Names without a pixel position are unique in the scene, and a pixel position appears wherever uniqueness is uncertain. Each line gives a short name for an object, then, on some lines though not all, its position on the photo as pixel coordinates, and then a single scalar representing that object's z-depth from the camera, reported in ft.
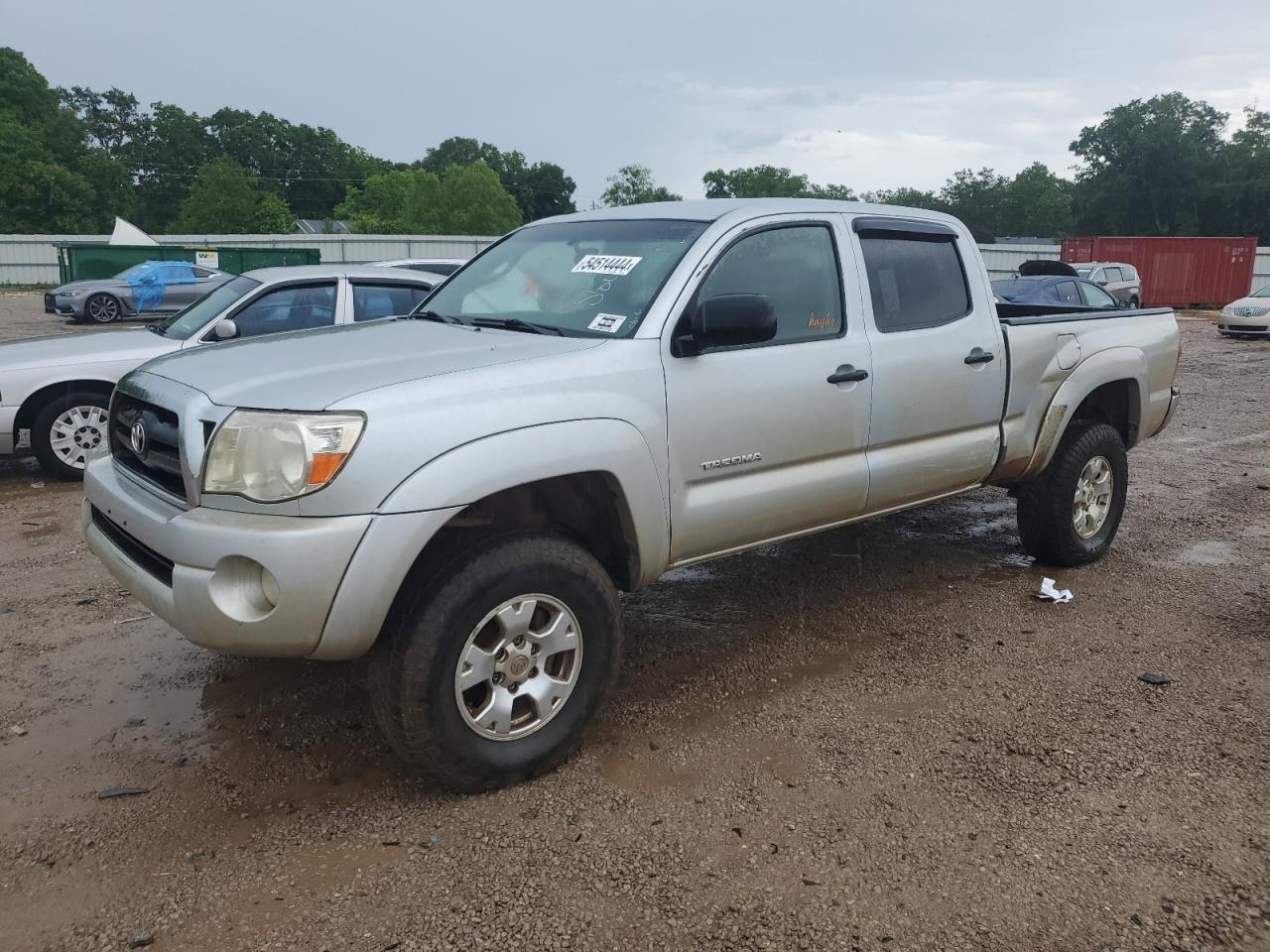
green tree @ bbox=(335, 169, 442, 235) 243.60
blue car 57.26
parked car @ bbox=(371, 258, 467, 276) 43.11
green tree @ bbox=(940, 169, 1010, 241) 298.35
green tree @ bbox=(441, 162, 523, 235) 238.89
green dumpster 75.05
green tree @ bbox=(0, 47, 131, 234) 177.88
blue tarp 67.92
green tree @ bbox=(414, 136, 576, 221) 341.82
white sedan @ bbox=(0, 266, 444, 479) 22.59
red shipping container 100.68
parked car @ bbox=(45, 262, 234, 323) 67.05
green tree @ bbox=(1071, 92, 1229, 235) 202.80
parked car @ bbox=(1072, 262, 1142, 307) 78.79
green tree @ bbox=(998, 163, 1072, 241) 293.84
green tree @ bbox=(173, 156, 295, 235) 220.64
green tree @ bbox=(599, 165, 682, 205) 331.77
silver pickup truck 9.24
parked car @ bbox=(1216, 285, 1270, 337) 67.05
